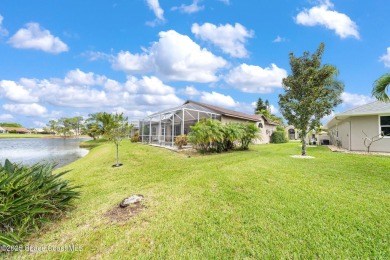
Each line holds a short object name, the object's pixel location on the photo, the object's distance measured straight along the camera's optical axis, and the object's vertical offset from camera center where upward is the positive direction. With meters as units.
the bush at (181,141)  15.60 -0.62
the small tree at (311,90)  10.96 +2.61
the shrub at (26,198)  3.24 -1.29
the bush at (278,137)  27.58 -0.52
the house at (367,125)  12.62 +0.61
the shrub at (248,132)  14.39 +0.12
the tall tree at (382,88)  6.23 +1.57
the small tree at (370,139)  12.79 -0.40
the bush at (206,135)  12.61 -0.09
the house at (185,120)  19.28 +1.63
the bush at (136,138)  27.66 -0.64
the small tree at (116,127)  10.77 +0.39
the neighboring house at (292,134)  46.24 -0.11
